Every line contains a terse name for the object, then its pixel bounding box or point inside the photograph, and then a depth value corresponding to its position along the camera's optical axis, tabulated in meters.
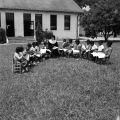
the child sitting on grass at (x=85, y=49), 10.59
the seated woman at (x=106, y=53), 9.28
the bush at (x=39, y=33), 23.02
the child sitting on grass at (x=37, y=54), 9.92
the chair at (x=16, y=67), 7.91
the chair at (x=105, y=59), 9.45
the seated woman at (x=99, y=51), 9.71
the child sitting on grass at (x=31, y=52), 9.28
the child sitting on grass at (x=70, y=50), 11.13
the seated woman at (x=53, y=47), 11.07
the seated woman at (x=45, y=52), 10.50
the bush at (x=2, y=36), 21.20
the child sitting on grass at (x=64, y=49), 11.30
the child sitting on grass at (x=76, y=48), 10.94
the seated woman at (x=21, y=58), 7.95
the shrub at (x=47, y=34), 22.98
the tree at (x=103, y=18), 23.22
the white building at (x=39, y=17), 23.80
